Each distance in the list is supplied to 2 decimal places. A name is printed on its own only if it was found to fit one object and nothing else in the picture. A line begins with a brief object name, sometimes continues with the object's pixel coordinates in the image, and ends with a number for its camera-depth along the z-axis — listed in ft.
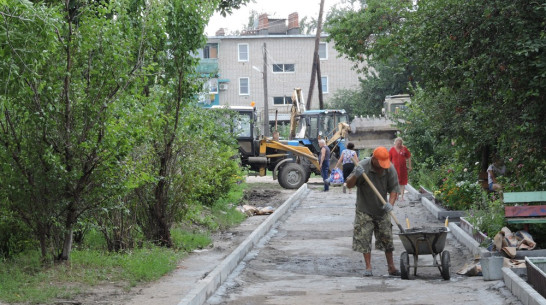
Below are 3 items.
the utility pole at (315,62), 156.66
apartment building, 219.41
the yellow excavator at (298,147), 102.73
